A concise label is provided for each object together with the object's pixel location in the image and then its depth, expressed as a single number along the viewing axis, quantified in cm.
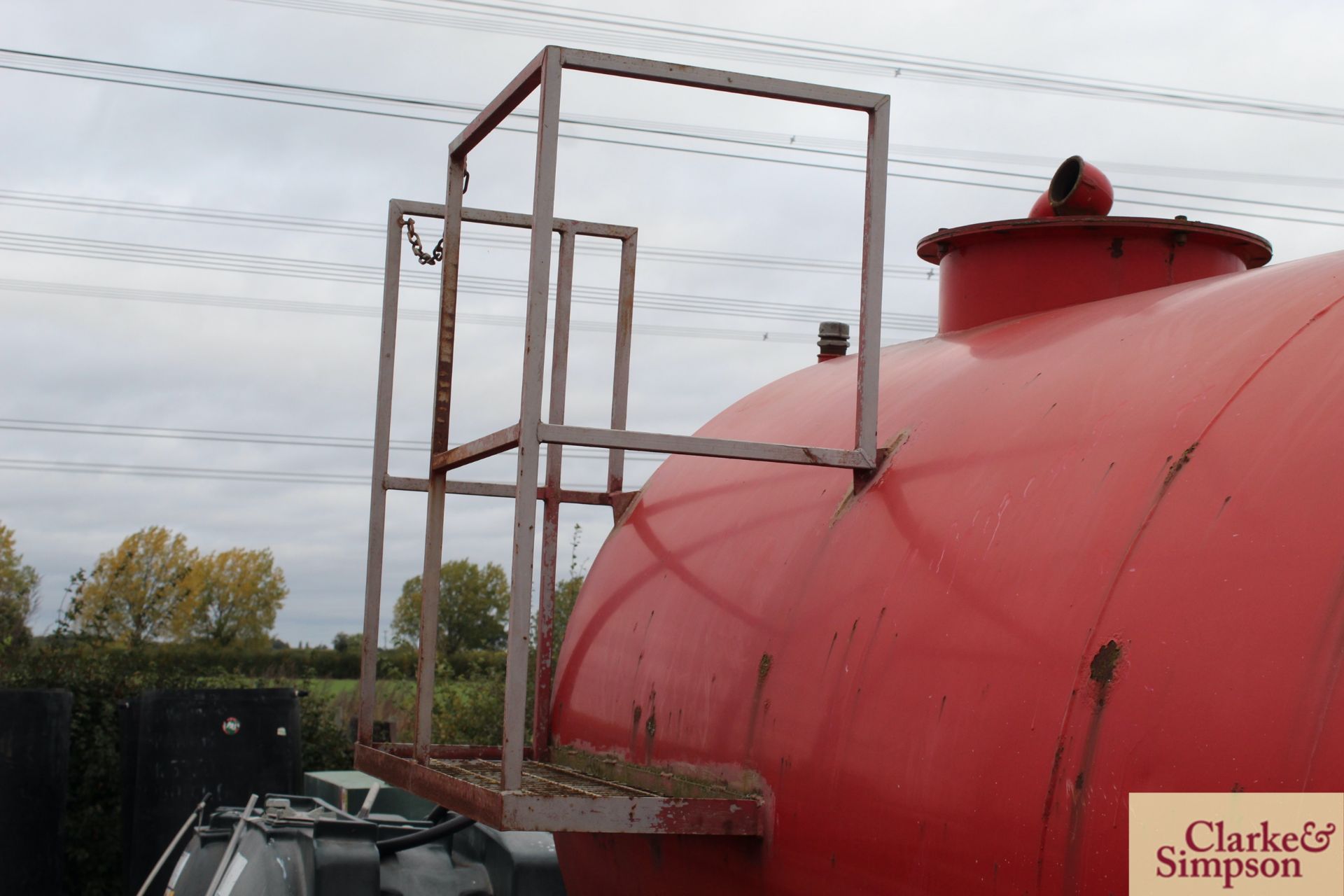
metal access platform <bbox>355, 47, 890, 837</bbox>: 296
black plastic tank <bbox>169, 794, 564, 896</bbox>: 532
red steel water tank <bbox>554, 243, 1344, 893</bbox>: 199
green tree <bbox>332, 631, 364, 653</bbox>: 5275
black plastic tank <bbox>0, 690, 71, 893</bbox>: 1129
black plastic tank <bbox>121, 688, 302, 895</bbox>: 1118
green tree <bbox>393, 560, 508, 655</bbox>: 4338
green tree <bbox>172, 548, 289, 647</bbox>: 6259
